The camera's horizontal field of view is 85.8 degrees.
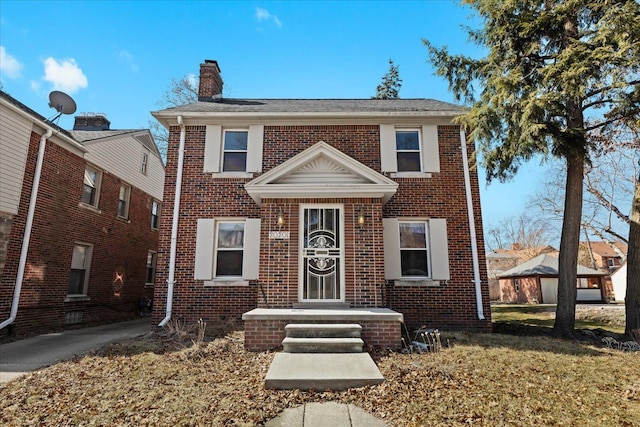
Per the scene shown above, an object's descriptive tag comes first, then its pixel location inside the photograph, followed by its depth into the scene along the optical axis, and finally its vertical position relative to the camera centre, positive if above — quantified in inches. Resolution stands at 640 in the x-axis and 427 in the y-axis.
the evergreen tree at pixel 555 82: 292.7 +173.3
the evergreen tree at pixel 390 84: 1047.0 +588.1
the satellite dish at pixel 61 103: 441.7 +223.2
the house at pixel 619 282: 1282.0 -17.2
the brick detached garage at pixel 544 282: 955.3 -12.8
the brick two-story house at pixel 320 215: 313.7 +62.7
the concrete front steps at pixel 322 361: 182.4 -51.0
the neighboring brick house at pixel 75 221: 354.0 +72.8
